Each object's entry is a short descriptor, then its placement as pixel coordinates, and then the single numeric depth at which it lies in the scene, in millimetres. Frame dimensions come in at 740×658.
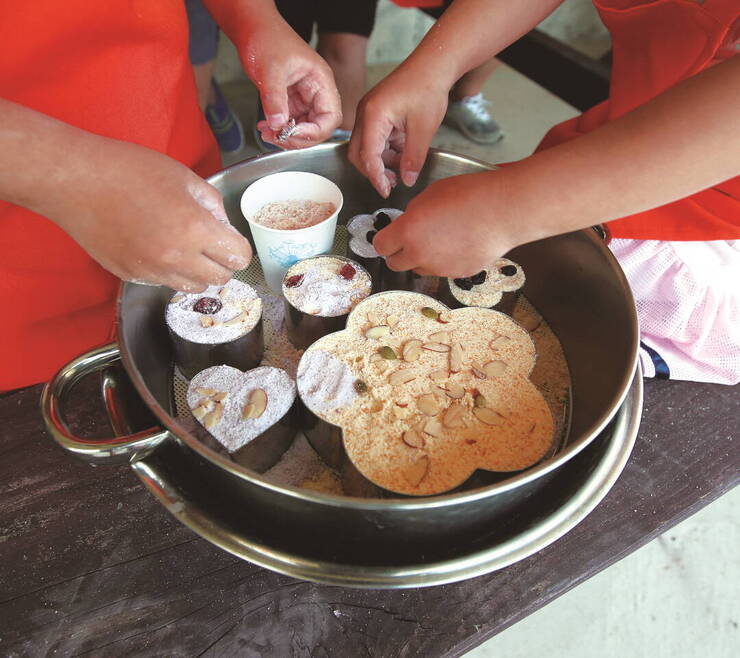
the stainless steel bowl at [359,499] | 541
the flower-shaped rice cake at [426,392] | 675
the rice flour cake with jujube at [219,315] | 756
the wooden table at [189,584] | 604
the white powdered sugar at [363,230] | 901
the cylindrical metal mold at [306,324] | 801
